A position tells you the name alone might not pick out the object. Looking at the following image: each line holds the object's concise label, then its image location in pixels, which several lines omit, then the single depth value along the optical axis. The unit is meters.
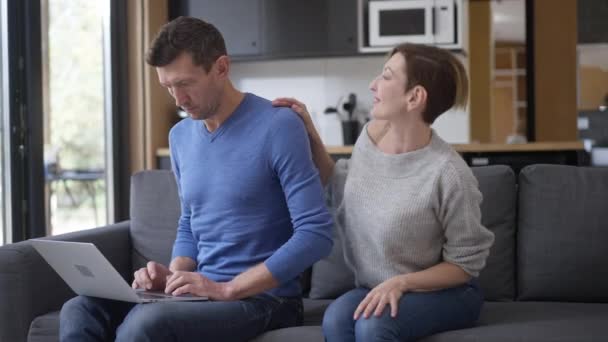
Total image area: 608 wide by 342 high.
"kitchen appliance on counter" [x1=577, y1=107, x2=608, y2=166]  6.93
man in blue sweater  1.99
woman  1.99
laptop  1.91
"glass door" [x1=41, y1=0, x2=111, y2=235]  4.03
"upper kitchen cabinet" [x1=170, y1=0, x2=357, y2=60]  5.25
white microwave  5.11
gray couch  2.32
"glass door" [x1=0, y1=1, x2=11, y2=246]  3.65
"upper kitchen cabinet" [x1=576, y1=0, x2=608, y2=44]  7.90
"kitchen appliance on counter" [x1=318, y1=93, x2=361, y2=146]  5.30
